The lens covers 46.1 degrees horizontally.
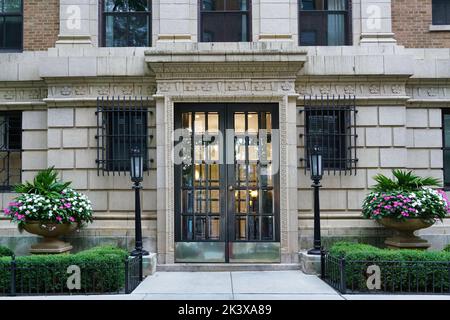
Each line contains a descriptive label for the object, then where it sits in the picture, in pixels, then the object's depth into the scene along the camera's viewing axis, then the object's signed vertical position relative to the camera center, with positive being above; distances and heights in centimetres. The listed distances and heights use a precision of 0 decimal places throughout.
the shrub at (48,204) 1159 -65
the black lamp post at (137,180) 1157 -13
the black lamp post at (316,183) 1193 -23
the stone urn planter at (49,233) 1182 -135
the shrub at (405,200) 1172 -63
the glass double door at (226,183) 1306 -24
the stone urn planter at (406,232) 1197 -143
